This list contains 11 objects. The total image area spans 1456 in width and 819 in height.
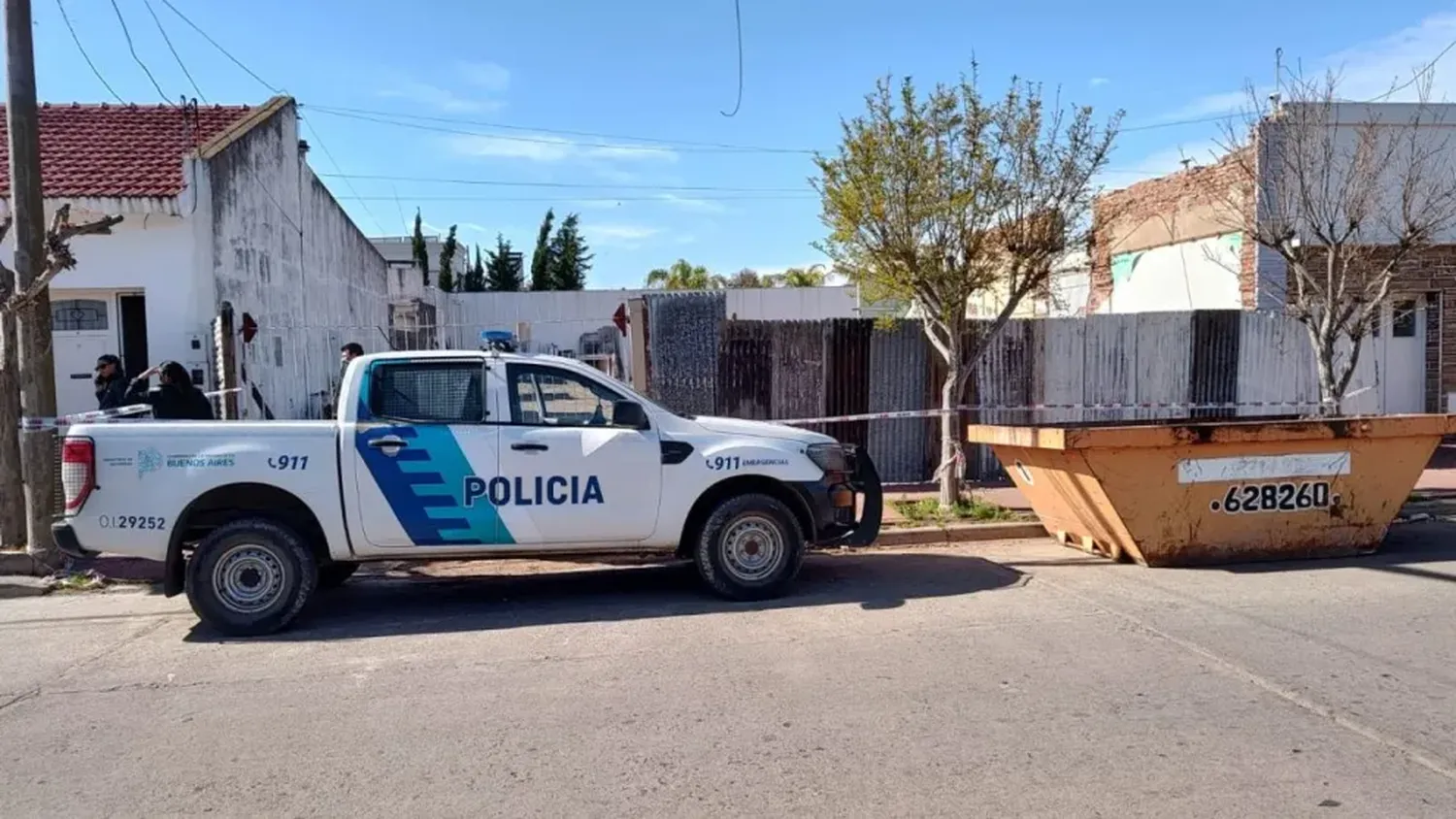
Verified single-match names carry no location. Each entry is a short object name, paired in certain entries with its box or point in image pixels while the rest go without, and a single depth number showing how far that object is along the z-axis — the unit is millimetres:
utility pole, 8859
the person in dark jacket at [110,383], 10336
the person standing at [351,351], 10852
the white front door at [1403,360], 15977
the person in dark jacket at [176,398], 9047
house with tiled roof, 13219
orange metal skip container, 8445
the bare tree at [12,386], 8766
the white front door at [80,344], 13438
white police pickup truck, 6879
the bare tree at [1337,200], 11172
